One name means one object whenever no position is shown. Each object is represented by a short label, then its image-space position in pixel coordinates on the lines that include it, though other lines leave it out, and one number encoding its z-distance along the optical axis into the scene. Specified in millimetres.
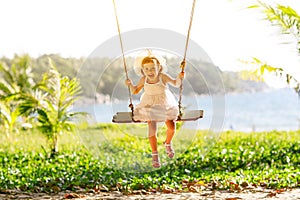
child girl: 4668
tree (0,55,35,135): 10859
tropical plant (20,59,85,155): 8984
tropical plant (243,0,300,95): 7203
